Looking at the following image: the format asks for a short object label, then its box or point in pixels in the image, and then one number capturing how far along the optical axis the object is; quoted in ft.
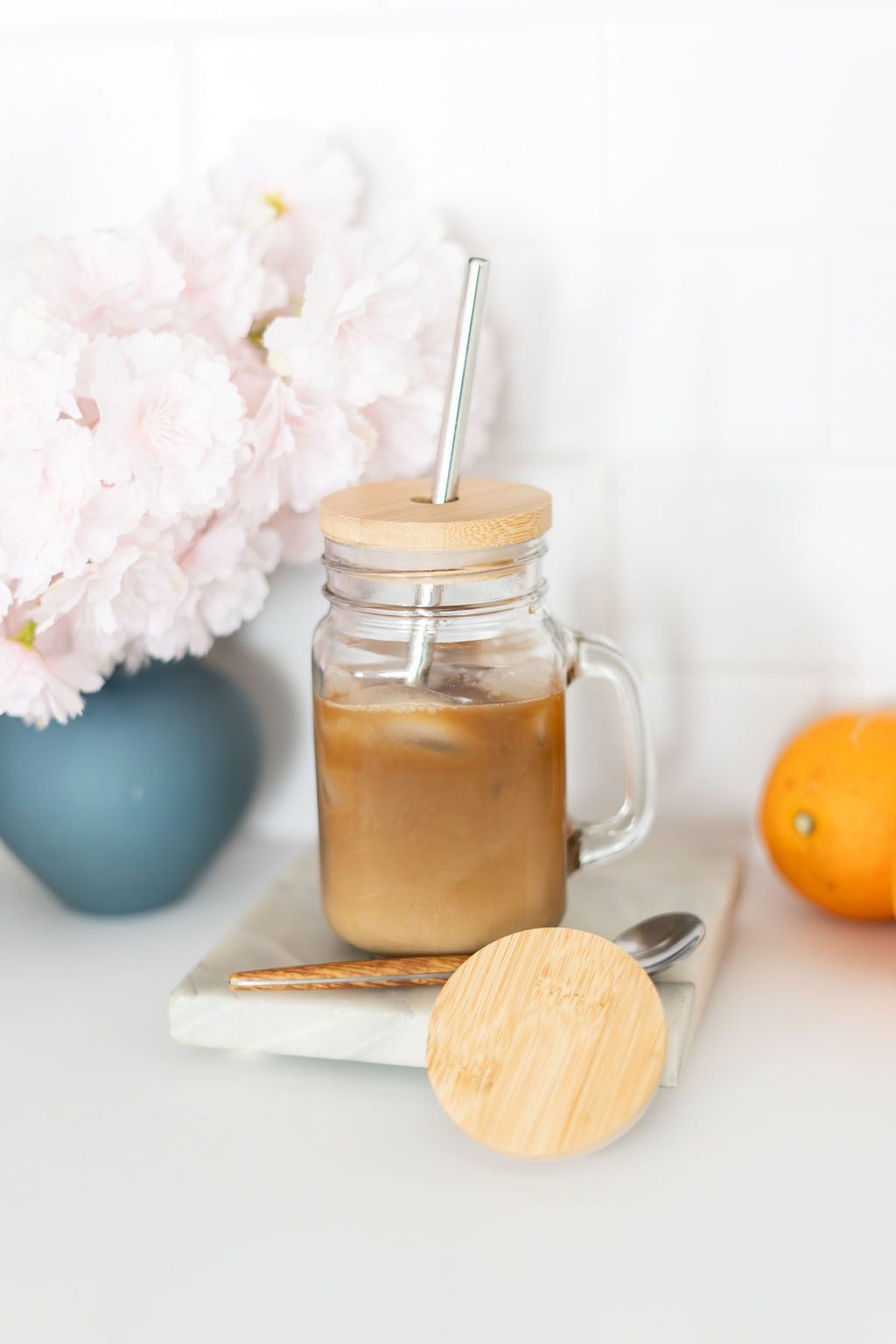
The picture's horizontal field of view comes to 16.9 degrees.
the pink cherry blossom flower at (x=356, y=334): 2.98
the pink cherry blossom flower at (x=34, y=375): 2.86
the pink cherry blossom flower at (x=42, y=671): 2.93
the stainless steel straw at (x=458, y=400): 2.89
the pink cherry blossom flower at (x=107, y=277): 2.96
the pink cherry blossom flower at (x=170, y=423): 2.87
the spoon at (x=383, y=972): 2.90
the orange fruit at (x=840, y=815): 3.11
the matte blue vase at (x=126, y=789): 3.18
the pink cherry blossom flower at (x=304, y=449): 3.00
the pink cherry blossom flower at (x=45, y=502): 2.86
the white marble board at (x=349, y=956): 2.90
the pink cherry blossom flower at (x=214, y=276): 3.03
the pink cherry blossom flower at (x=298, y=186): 3.18
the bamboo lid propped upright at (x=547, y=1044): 2.74
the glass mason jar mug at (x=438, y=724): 2.87
